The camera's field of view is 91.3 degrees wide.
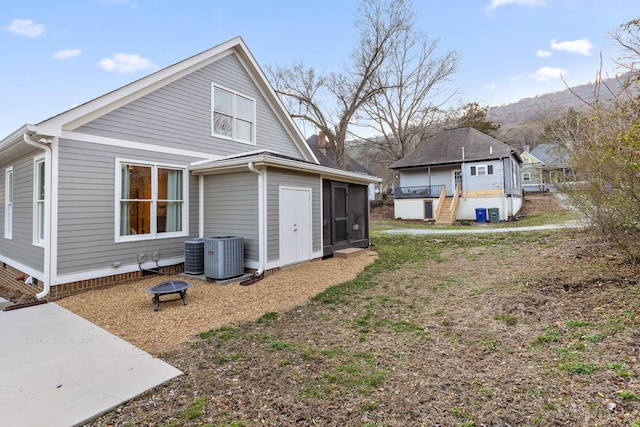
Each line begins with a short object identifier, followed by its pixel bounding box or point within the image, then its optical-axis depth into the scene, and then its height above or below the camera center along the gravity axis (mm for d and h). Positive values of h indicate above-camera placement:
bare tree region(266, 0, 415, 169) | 20391 +10498
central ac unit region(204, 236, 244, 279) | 6508 -679
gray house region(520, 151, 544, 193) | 29259 +3519
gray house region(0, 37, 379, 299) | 5926 +878
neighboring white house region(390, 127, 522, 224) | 19219 +2971
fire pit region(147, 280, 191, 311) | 4856 -1001
